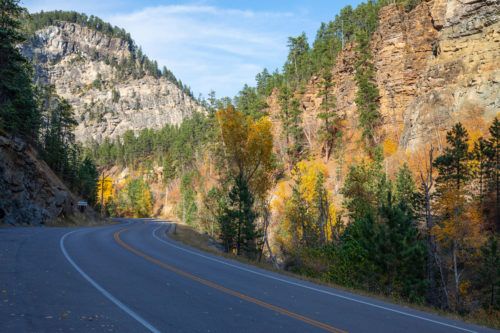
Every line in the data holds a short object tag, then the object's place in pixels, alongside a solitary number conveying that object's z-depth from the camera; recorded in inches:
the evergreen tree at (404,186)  1612.9
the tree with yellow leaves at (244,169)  1221.1
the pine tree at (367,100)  2674.7
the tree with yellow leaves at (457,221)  1136.2
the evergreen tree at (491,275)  1046.7
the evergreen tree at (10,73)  1323.8
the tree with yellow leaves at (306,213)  1720.0
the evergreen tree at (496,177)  1546.5
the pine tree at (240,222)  1212.5
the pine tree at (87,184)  2497.5
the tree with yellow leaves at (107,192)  4144.4
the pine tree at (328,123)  2883.9
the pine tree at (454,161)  1379.2
